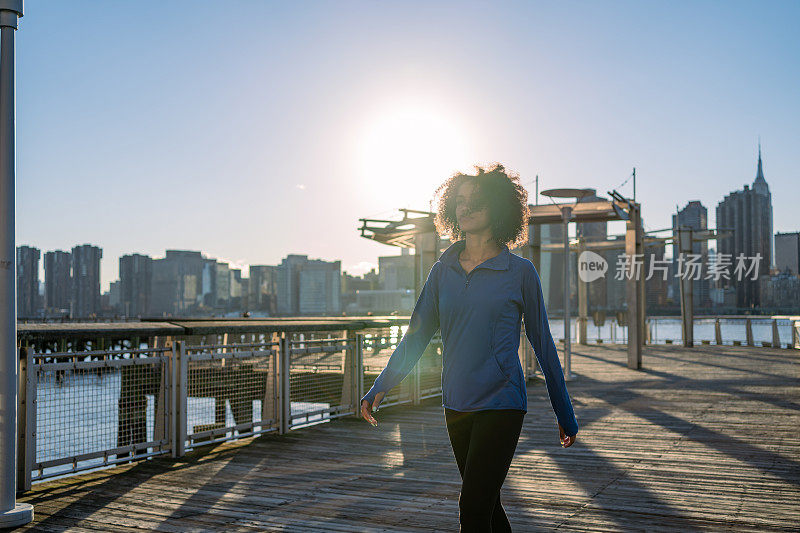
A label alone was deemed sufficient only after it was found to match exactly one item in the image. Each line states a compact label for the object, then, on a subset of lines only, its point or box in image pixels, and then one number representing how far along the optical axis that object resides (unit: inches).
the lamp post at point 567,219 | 473.4
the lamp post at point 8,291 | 167.2
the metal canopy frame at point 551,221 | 533.0
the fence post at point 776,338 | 922.7
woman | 91.4
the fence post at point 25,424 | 197.5
